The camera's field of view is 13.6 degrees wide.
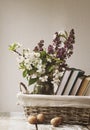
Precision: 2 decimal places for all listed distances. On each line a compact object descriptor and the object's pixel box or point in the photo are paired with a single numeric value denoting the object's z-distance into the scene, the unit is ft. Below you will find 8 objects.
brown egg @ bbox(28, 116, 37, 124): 6.83
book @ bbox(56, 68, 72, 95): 7.26
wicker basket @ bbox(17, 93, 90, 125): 6.79
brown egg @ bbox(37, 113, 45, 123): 6.87
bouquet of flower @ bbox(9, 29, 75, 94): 7.20
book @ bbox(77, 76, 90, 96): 6.98
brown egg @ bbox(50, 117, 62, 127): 6.74
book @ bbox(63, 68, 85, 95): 7.13
